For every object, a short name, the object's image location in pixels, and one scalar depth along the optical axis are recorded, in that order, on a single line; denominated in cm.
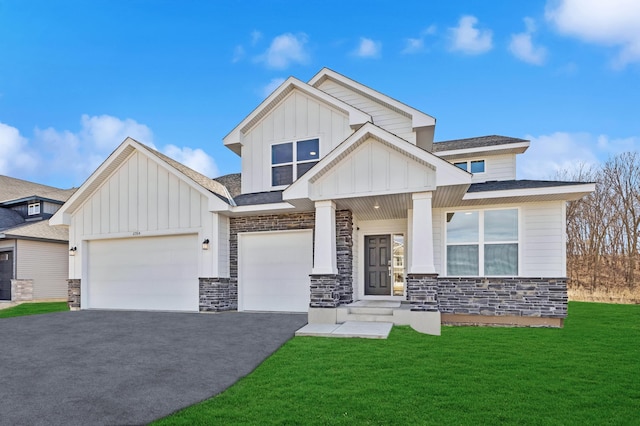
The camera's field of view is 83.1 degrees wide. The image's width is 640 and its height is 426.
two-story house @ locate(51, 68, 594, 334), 848
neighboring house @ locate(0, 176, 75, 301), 1591
